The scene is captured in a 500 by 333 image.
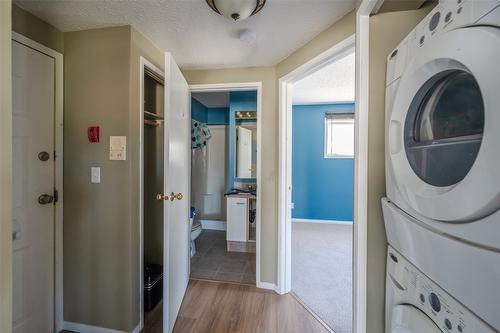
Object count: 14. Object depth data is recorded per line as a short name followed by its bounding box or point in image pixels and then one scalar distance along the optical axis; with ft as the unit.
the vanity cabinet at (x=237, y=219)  9.17
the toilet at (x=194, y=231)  8.71
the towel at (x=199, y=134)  10.76
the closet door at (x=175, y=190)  4.56
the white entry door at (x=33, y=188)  4.22
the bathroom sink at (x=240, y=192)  9.49
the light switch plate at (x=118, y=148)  4.83
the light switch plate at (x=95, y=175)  4.94
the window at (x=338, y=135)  13.14
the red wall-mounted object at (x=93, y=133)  4.90
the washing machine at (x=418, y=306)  1.92
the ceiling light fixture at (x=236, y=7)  3.66
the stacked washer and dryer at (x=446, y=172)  1.64
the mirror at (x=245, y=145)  10.29
